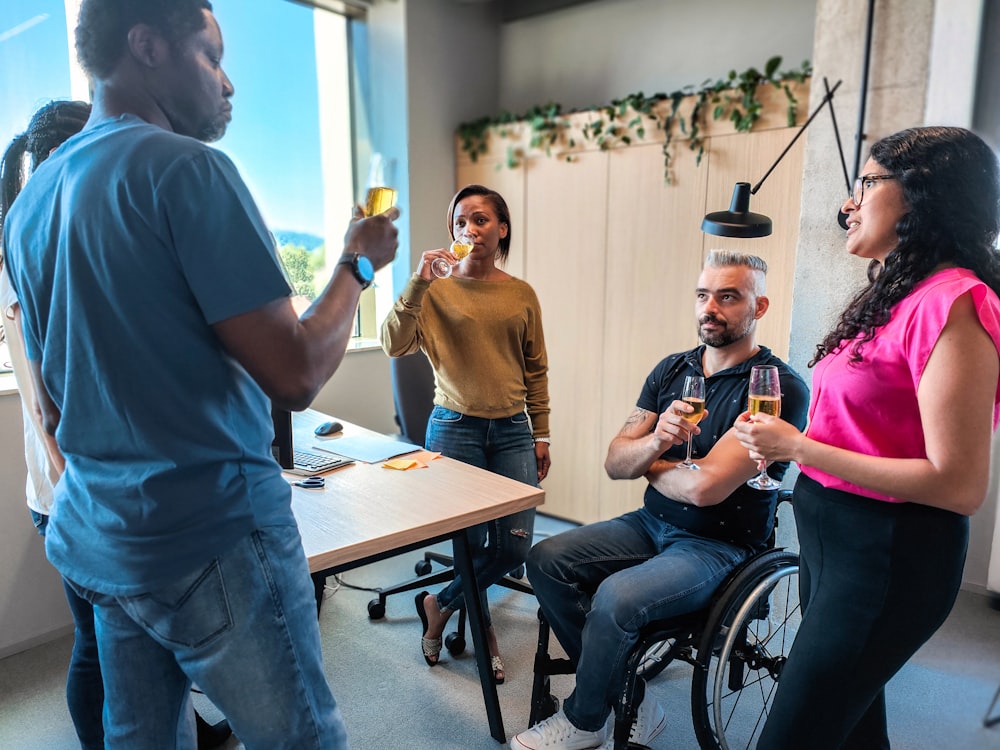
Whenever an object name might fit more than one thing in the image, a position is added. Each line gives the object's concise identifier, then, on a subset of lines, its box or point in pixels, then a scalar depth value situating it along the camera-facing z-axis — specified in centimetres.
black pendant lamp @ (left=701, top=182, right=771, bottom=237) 192
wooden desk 136
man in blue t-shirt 77
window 313
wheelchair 154
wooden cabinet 266
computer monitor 175
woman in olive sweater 214
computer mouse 218
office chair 271
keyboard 179
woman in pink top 104
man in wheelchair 159
